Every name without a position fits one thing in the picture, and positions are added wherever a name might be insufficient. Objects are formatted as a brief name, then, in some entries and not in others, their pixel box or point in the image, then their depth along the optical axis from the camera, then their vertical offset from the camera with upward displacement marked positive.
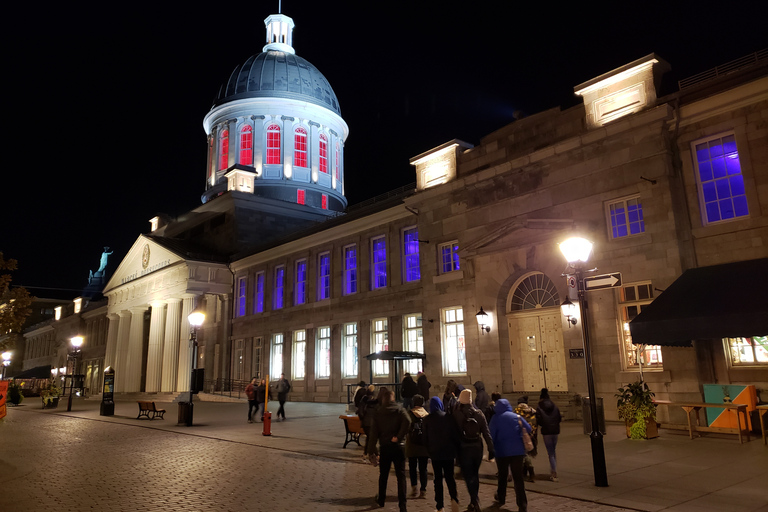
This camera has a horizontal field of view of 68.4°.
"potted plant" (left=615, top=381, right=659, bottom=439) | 13.66 -1.05
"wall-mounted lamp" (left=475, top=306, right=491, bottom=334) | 20.95 +1.94
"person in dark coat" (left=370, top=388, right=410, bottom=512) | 8.15 -0.85
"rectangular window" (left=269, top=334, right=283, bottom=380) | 35.72 +1.40
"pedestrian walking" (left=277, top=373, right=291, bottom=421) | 21.78 -0.60
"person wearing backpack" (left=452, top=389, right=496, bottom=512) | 7.68 -0.94
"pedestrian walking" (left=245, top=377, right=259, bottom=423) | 21.52 -0.72
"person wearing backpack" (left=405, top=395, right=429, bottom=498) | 8.30 -1.02
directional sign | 10.16 +1.59
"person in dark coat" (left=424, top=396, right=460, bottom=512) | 7.66 -1.00
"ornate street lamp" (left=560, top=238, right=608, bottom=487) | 9.00 +0.70
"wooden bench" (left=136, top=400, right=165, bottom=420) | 24.77 -1.16
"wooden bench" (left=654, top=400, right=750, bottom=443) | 12.90 -1.06
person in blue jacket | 7.79 -0.97
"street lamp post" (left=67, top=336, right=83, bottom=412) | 32.09 +2.27
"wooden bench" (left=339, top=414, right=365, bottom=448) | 14.16 -1.29
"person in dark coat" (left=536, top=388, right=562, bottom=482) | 9.64 -0.92
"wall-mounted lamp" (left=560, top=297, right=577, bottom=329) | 17.91 +1.81
